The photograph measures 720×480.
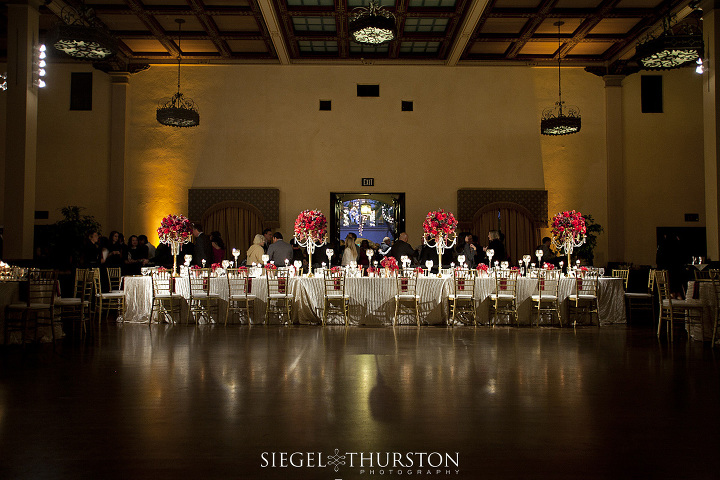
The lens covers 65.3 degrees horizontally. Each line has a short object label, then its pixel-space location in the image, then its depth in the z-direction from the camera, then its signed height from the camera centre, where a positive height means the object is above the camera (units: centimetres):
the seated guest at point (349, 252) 1083 +22
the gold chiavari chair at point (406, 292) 934 -48
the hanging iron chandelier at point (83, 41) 872 +350
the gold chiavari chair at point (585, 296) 939 -54
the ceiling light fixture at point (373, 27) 918 +390
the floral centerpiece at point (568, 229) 982 +60
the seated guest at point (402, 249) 1080 +28
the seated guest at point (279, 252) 1040 +21
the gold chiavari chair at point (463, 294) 934 -51
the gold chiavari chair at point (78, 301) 761 -52
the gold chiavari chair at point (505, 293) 942 -50
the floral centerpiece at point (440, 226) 992 +66
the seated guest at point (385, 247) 1239 +36
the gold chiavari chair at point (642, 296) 1008 -62
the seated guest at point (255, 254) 1061 +18
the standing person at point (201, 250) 1053 +25
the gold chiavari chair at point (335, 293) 928 -50
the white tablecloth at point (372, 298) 956 -59
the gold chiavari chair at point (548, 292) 932 -48
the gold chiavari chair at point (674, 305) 754 -56
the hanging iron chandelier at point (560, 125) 1202 +299
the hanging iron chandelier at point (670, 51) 905 +349
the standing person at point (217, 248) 1070 +30
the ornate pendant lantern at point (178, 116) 1177 +310
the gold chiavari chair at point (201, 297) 945 -56
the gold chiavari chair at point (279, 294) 936 -51
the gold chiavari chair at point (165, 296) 952 -56
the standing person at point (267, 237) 1160 +55
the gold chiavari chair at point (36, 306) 692 -54
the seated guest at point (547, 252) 1176 +24
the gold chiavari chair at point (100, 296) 932 -57
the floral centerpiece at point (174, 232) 977 +54
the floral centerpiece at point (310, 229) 981 +60
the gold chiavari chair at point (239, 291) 940 -47
